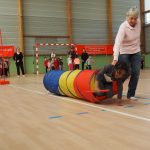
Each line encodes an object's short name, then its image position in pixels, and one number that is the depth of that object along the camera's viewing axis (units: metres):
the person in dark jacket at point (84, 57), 15.24
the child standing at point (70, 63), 13.78
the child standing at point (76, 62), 13.79
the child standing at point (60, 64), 15.37
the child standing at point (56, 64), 14.90
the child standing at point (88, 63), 16.22
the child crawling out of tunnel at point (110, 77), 3.85
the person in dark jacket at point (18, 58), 12.62
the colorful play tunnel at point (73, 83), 4.11
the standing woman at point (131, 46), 4.00
